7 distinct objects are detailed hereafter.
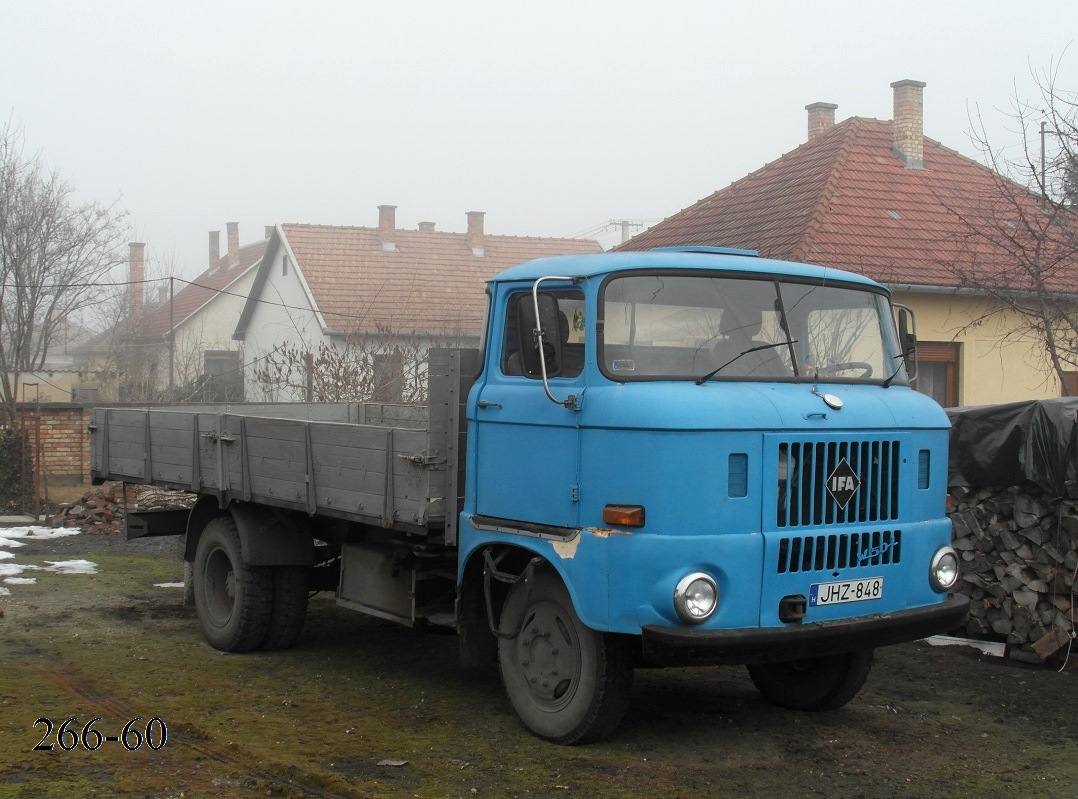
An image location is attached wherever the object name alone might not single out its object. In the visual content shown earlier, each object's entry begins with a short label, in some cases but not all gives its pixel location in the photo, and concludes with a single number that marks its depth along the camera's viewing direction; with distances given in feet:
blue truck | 17.52
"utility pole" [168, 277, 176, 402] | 69.08
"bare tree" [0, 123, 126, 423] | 78.43
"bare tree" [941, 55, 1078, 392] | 36.09
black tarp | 25.12
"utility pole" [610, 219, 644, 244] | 215.61
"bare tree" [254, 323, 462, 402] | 59.11
